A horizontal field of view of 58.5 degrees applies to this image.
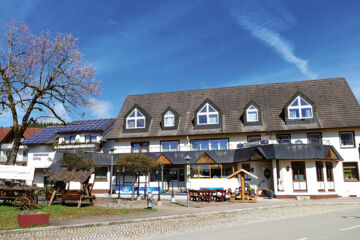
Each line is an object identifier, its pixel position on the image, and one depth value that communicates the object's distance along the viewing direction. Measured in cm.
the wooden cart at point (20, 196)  1727
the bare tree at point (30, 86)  2178
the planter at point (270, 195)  2720
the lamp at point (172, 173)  3520
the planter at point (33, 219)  1180
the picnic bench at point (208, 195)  2442
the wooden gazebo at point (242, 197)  2427
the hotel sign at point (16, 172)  1957
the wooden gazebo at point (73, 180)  1967
